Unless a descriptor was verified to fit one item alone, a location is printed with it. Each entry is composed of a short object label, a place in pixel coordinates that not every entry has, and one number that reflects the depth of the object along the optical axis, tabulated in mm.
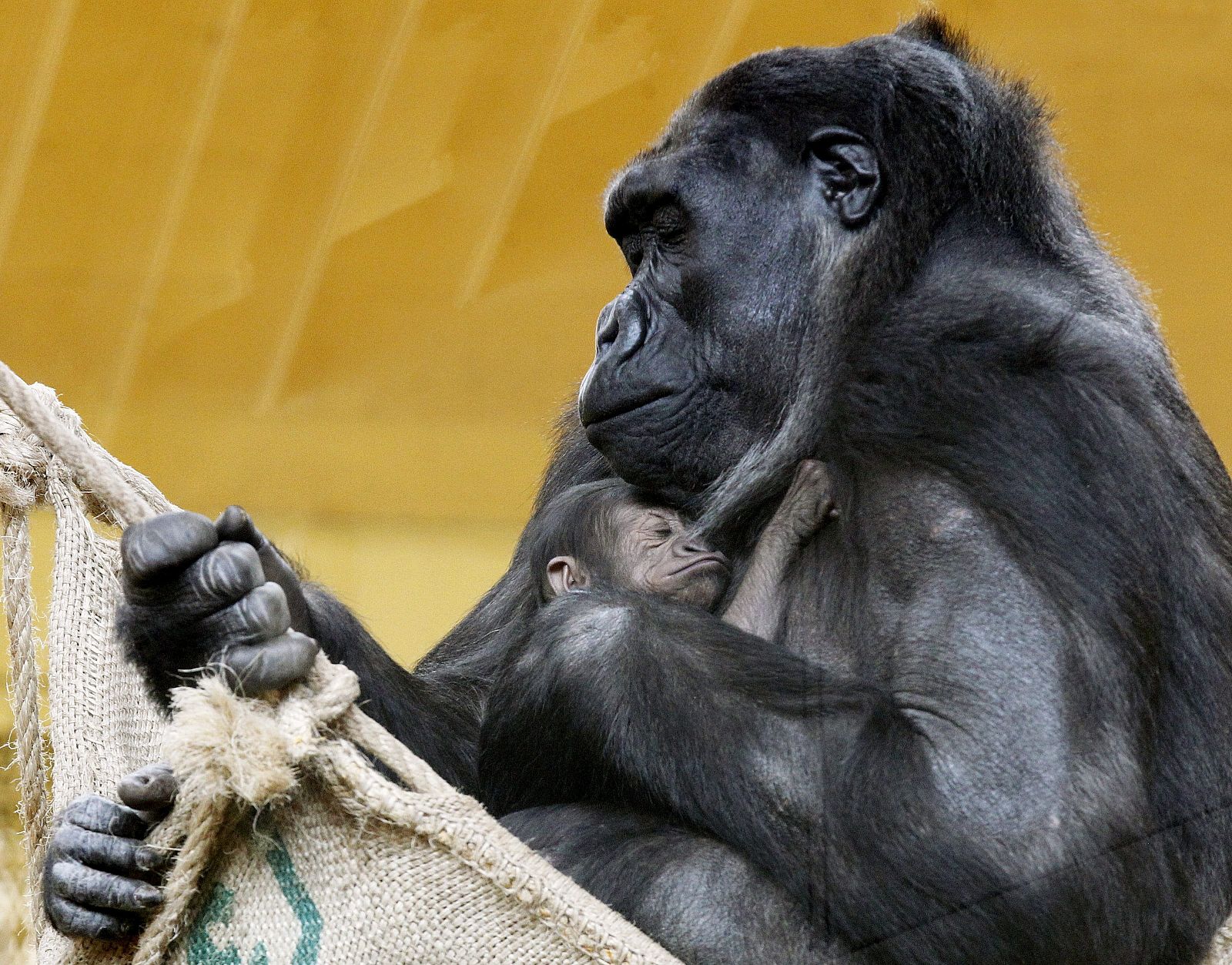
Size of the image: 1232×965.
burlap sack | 7641
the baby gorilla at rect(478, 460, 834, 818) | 7743
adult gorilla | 7676
